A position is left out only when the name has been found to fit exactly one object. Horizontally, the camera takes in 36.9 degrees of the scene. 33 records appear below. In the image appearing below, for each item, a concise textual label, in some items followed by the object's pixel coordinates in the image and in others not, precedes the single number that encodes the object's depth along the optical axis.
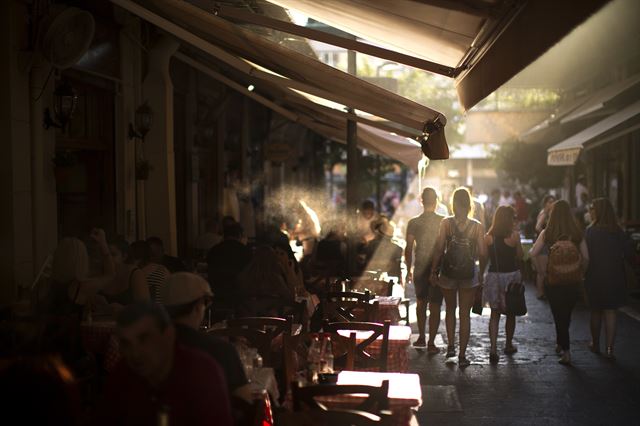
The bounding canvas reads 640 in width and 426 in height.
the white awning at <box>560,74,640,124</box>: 20.27
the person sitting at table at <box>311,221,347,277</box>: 13.98
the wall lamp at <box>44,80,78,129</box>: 9.48
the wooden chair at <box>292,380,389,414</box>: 4.82
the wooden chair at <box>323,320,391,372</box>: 7.05
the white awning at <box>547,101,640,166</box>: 18.33
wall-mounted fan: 8.74
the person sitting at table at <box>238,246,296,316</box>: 9.47
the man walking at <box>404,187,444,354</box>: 11.35
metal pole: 12.78
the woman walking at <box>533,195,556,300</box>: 16.44
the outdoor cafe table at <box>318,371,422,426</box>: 5.51
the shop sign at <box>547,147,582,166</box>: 20.50
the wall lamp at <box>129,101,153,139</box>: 12.35
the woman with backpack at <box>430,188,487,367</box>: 10.62
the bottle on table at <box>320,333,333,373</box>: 6.23
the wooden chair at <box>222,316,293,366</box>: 6.73
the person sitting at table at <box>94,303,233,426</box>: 3.76
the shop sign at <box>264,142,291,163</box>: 21.89
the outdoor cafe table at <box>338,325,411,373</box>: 7.64
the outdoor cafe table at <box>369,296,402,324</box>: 9.88
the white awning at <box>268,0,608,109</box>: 4.38
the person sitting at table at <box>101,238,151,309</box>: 8.07
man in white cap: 4.62
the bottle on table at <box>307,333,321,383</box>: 6.02
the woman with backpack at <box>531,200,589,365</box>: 10.72
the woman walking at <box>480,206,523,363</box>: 10.88
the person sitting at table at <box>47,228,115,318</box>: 8.13
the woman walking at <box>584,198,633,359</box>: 10.90
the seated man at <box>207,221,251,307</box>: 10.90
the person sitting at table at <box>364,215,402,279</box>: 13.69
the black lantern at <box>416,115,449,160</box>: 8.98
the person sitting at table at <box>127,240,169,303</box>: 8.71
